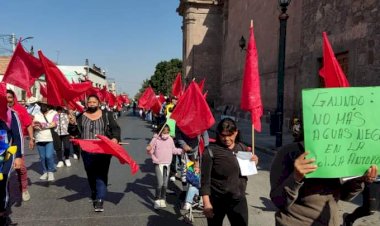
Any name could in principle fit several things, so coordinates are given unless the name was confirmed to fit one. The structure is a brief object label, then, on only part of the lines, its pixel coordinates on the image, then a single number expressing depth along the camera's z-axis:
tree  72.88
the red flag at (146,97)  19.79
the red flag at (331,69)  4.20
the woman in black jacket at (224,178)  3.63
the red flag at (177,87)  14.41
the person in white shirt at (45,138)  8.03
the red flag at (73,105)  7.79
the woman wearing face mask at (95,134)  6.00
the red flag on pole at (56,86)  7.22
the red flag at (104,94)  28.24
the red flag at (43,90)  11.69
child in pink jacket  6.28
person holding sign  2.61
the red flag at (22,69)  7.37
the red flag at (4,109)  4.47
